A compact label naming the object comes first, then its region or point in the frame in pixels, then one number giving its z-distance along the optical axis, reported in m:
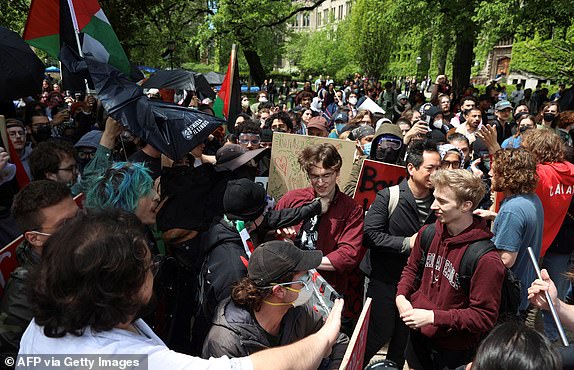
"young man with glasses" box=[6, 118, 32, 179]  4.23
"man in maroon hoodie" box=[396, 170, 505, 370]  2.43
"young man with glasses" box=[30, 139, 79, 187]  3.26
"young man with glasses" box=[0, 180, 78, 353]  1.98
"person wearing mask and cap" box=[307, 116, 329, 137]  6.21
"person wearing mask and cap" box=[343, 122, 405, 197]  4.49
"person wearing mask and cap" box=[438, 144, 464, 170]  3.87
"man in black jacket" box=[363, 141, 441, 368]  3.28
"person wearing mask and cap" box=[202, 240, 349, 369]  1.97
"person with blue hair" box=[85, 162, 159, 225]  2.56
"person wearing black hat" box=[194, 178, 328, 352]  2.40
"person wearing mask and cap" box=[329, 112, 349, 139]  7.51
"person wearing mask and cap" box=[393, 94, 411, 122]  12.47
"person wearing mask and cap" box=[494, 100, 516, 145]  7.79
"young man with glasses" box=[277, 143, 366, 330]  3.13
